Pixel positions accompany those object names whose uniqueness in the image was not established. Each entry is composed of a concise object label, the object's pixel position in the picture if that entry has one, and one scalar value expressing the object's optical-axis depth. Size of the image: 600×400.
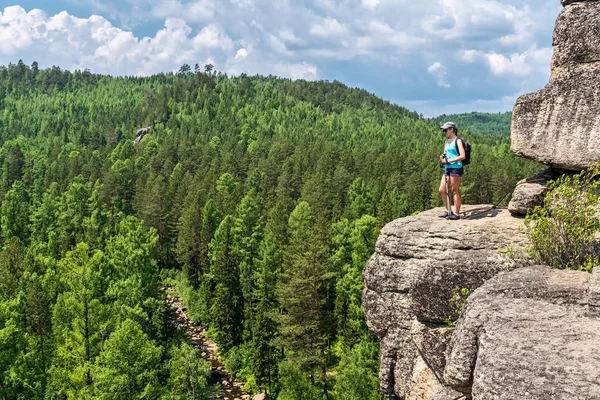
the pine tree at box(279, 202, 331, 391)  35.16
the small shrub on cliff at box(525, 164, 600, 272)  9.71
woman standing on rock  12.83
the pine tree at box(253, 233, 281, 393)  36.81
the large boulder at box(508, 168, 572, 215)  12.13
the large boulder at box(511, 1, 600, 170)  11.20
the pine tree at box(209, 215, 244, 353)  43.81
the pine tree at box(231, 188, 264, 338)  48.28
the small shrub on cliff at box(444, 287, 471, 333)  10.91
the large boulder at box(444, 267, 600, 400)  6.36
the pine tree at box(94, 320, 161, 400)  26.47
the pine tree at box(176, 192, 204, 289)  64.69
